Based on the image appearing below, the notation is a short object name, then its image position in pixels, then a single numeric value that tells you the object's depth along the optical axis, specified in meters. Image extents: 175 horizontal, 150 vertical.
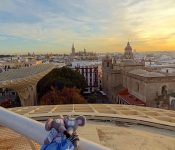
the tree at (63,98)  19.94
